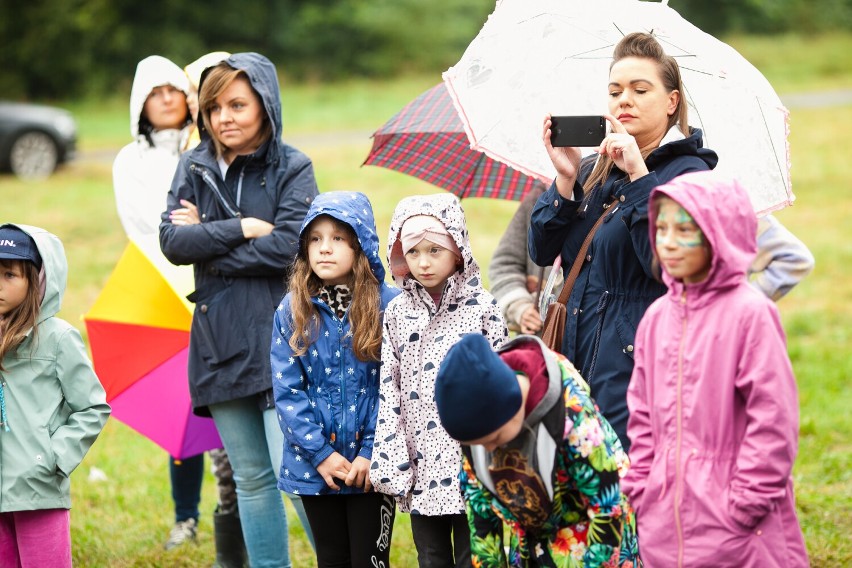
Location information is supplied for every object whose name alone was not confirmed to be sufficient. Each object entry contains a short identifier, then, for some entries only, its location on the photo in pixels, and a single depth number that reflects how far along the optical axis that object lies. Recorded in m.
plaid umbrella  10.88
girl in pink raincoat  6.12
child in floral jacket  6.13
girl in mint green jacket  8.30
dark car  37.06
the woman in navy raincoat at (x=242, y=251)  9.38
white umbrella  8.37
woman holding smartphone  7.56
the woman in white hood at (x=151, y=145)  11.29
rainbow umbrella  10.36
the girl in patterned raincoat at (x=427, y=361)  8.14
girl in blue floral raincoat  8.42
